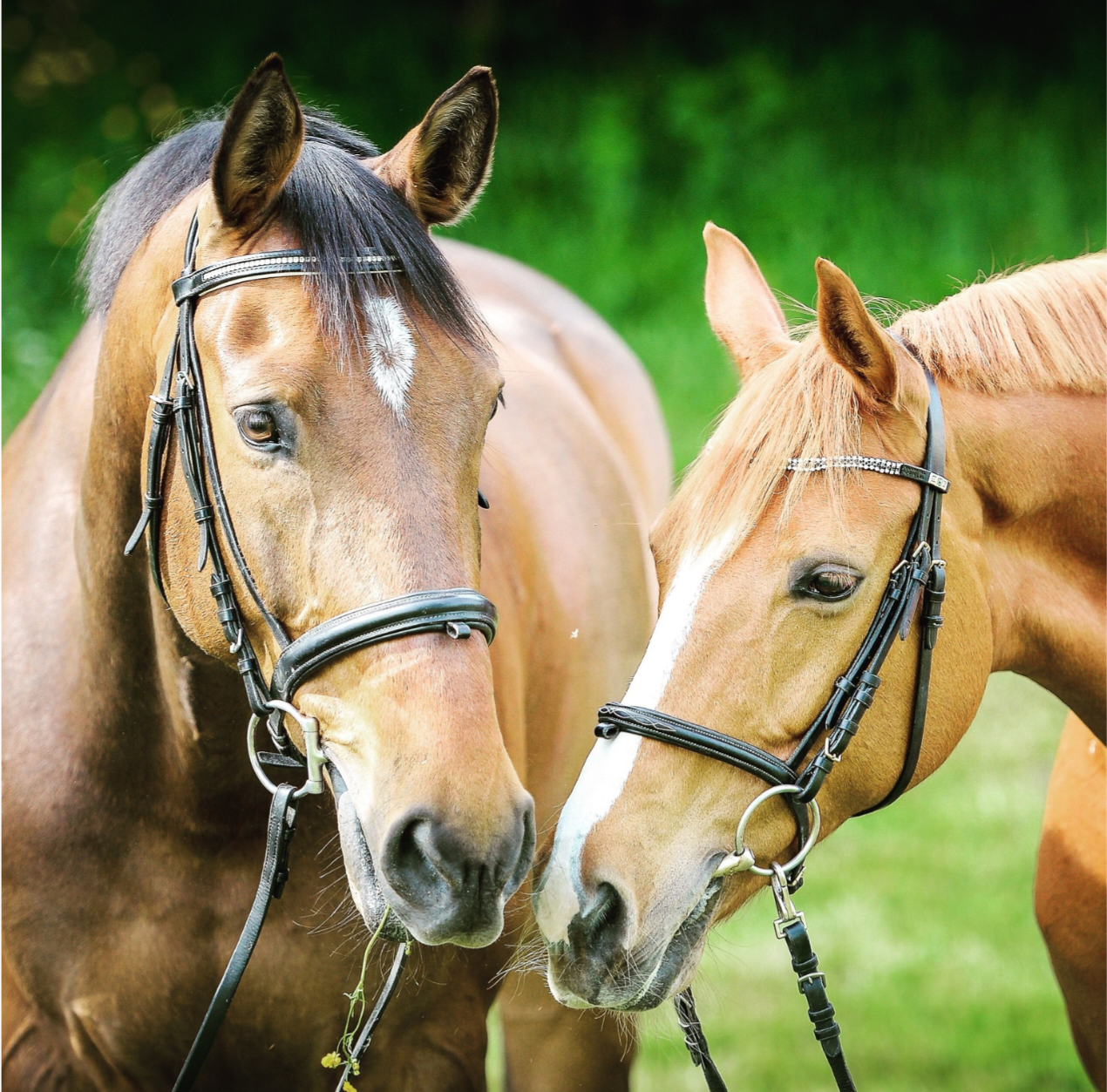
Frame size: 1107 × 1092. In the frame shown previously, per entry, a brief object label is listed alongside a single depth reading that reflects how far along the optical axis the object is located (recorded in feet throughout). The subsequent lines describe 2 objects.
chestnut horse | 14.14
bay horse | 13.96
